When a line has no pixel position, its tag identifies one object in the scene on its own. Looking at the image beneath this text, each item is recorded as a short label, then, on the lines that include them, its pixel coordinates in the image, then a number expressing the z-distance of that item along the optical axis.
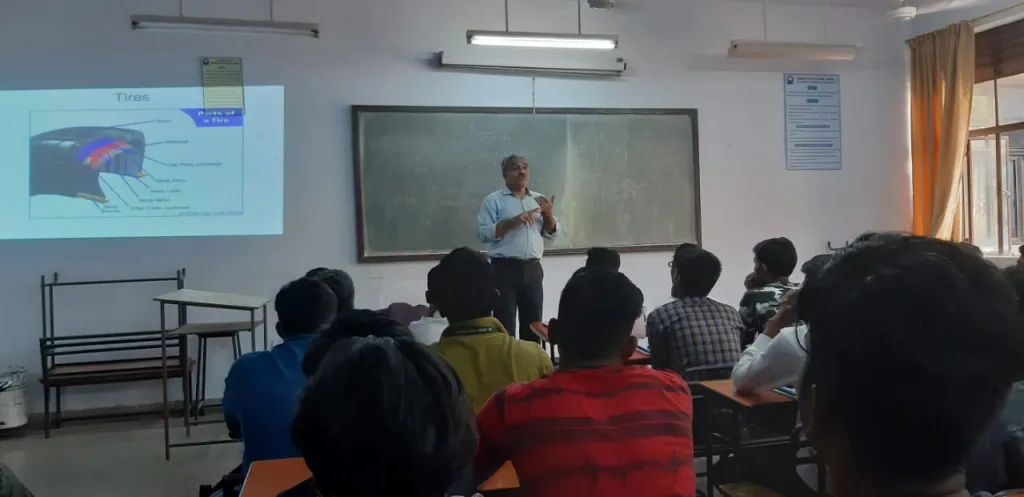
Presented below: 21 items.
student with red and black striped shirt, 1.40
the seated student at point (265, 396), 2.11
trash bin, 4.47
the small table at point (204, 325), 3.94
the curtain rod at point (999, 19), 5.27
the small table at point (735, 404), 2.26
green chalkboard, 5.18
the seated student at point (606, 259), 3.92
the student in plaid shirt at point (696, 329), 2.79
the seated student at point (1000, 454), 1.45
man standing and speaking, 4.74
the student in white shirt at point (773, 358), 2.19
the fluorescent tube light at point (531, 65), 5.29
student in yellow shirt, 1.94
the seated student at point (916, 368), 0.62
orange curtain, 5.67
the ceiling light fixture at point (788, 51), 5.25
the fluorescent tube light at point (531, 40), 4.88
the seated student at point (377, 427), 0.83
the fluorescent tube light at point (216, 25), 4.54
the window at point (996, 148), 5.60
